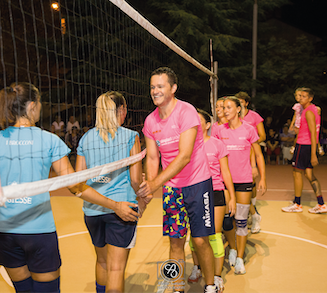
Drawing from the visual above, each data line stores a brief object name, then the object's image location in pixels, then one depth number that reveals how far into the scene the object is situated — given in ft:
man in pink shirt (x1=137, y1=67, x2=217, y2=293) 8.81
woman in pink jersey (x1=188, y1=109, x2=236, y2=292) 11.13
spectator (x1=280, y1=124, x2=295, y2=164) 39.42
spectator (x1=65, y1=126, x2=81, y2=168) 29.06
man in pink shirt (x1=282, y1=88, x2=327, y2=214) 19.49
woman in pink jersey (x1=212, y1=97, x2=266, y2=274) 12.65
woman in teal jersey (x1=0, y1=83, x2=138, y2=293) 6.60
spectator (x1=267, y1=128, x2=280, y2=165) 40.91
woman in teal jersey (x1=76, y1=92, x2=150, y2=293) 8.24
